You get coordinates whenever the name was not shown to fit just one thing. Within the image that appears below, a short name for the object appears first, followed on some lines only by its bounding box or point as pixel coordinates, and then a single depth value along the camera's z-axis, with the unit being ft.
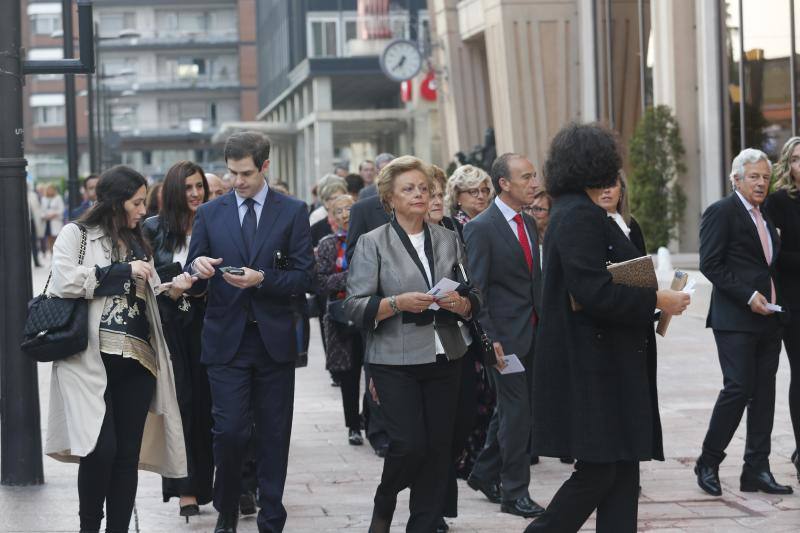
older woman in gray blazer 31.42
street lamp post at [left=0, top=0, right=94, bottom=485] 41.67
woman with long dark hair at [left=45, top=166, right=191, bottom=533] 30.74
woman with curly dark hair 26.06
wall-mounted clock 193.82
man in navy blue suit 33.99
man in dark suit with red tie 37.99
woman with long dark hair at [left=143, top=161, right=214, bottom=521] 37.27
